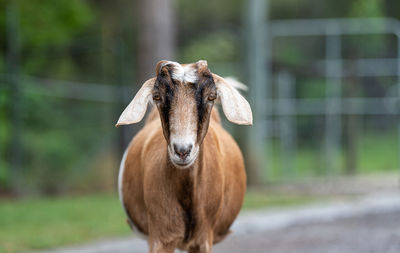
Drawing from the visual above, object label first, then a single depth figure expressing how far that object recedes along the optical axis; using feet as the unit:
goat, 25.35
